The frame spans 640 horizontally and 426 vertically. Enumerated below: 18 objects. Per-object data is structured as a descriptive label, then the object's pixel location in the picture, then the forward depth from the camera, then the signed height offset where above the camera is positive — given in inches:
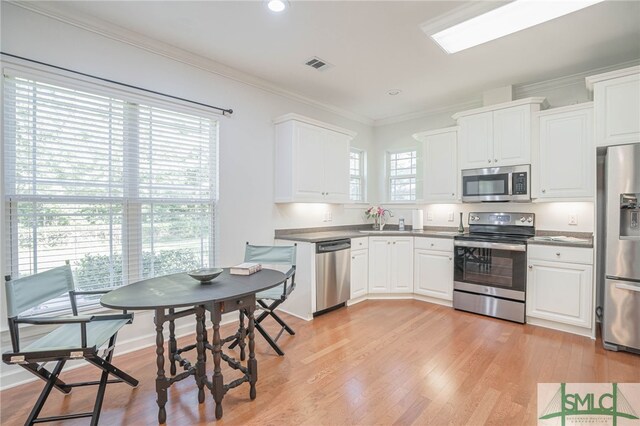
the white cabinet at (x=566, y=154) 120.2 +24.1
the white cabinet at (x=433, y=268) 149.3 -28.4
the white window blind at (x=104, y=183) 85.8 +9.2
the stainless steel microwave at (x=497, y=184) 135.3 +13.4
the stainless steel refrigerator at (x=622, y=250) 101.5 -12.7
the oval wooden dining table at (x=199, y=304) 67.2 -20.8
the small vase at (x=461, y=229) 163.3 -9.1
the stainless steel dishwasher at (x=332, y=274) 136.6 -29.4
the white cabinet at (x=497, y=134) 133.9 +36.6
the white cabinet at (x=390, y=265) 161.2 -28.3
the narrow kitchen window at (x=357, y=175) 201.3 +24.9
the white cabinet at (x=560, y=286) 114.8 -29.0
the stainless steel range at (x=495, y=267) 129.0 -24.7
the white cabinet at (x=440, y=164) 158.6 +25.6
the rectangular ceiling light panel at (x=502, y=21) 87.7 +60.4
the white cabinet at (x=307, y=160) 141.9 +25.4
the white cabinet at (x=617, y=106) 103.7 +37.6
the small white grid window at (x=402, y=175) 194.4 +24.5
